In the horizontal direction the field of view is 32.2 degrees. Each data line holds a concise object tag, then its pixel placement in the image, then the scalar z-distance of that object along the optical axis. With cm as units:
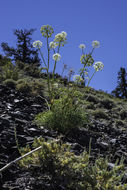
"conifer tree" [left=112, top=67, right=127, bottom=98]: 3203
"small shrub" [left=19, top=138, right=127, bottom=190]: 198
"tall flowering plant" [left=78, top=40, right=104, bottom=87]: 459
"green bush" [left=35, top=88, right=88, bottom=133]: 422
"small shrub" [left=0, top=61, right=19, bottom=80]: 1018
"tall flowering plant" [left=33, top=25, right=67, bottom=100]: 442
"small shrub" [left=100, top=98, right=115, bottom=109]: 1095
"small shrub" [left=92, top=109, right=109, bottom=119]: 794
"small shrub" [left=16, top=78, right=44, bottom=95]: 822
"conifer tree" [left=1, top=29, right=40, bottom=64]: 2968
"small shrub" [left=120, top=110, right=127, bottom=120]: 948
